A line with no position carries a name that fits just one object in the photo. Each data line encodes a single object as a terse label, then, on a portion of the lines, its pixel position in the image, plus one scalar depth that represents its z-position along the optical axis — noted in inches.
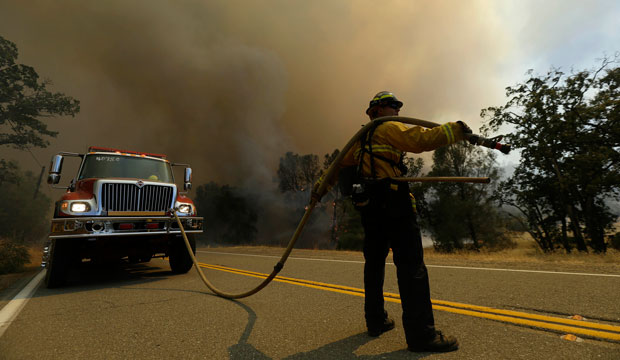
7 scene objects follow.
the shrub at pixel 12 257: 318.0
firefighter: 83.6
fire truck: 190.2
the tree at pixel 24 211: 1846.7
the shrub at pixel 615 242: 832.6
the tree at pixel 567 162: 698.8
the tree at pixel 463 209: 1163.3
